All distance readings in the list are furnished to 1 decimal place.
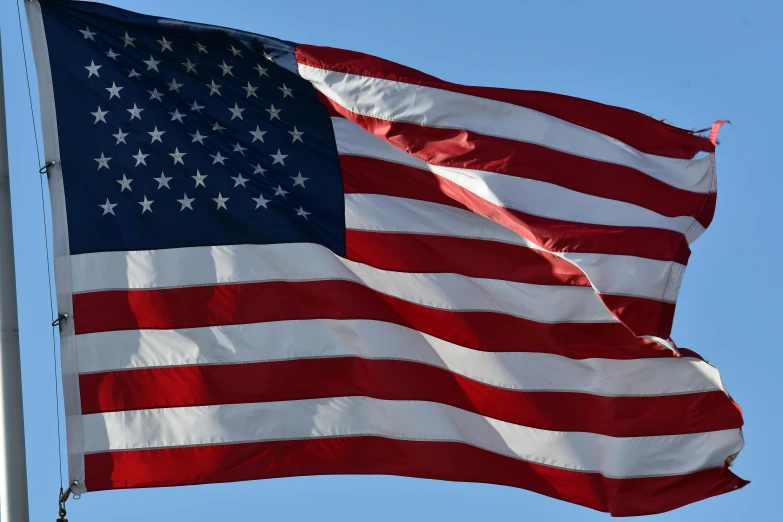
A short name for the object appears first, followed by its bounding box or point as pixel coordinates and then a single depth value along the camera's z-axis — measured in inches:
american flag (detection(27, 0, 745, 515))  964.6
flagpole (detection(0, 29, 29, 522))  775.1
